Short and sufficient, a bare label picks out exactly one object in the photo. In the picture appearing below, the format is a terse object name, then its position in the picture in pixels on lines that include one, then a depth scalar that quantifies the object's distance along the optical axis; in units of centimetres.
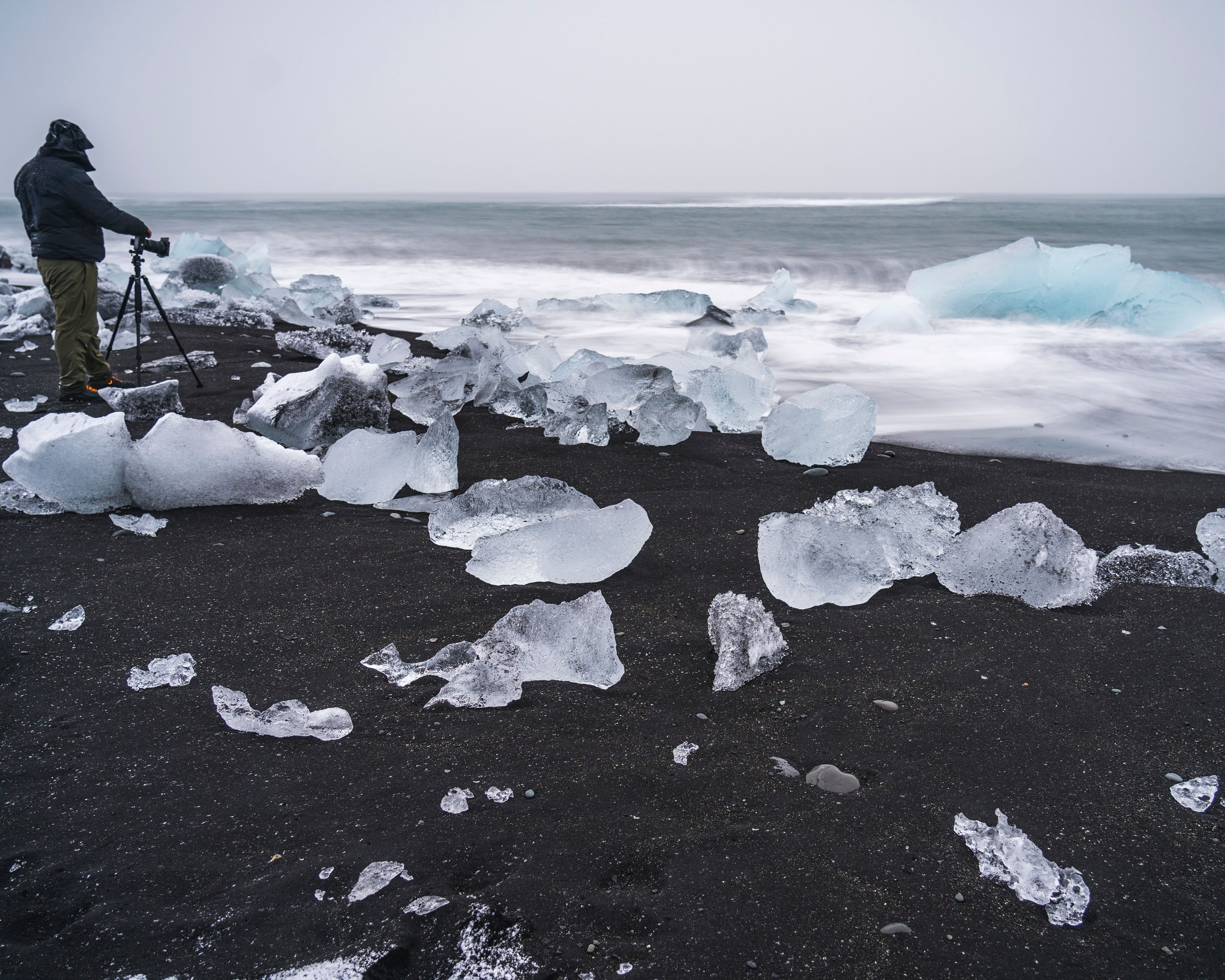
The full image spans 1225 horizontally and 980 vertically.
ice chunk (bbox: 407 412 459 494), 333
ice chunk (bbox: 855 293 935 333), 806
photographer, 442
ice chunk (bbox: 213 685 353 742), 181
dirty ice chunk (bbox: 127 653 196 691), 196
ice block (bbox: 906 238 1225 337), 816
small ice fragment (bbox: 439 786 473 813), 159
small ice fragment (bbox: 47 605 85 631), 219
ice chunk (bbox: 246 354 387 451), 377
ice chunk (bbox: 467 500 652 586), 256
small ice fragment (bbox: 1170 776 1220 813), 164
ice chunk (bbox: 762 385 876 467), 371
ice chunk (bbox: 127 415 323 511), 296
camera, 443
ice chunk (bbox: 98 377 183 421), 414
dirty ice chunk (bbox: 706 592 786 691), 204
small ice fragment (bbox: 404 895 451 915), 136
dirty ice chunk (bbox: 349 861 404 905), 140
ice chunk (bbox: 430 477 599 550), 281
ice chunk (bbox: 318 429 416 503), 320
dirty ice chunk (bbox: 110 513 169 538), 281
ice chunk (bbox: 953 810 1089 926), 140
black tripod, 445
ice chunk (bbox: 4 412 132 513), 289
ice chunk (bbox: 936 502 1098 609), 245
